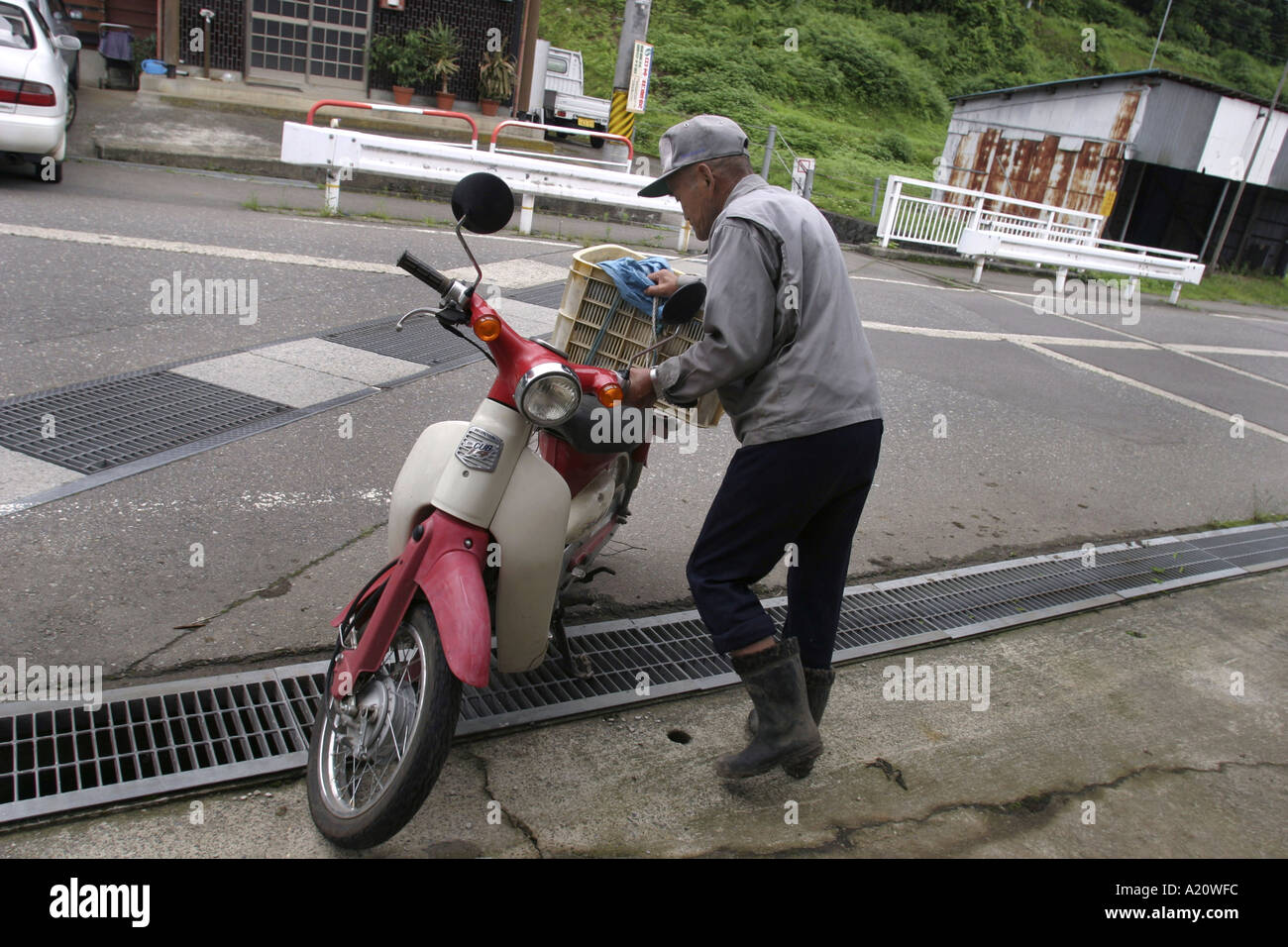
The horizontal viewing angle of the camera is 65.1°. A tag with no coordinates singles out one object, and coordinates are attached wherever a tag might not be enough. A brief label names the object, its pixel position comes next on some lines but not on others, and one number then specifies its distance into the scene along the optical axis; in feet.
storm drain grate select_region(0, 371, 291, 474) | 15.10
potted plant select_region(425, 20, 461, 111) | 65.77
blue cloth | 10.69
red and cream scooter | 8.25
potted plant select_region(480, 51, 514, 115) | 66.69
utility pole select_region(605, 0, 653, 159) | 53.11
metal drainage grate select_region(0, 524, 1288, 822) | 9.12
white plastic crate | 11.00
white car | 30.58
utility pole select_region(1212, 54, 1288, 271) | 73.31
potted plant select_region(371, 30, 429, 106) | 65.31
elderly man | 9.03
